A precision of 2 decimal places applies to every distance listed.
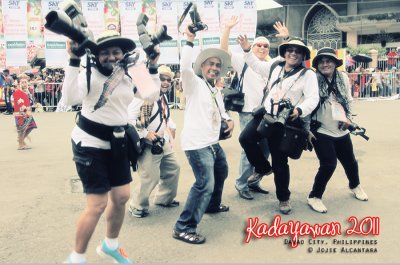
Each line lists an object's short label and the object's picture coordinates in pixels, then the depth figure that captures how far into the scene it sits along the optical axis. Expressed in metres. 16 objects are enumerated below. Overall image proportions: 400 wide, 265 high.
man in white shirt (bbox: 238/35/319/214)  4.75
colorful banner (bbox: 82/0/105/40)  16.38
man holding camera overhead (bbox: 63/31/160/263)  3.41
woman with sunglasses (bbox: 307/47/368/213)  5.11
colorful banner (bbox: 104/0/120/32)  16.78
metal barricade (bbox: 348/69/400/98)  20.44
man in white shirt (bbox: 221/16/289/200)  5.61
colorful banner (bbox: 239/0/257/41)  17.30
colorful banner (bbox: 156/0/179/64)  16.97
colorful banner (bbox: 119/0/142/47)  16.62
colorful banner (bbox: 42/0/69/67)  15.88
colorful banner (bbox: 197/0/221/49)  17.08
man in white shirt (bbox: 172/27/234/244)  4.27
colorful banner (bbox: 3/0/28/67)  16.14
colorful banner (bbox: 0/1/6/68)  17.66
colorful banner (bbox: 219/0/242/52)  17.27
